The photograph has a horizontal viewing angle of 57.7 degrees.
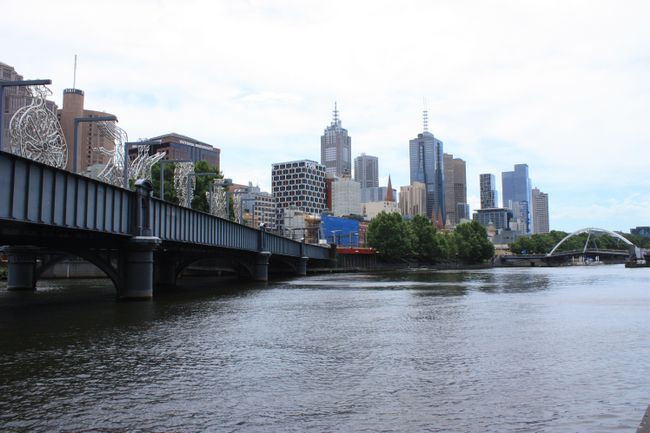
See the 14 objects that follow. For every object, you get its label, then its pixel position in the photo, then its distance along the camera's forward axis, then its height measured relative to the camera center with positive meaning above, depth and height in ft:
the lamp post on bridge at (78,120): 118.42 +29.04
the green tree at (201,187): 353.72 +46.15
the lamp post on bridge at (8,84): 89.20 +27.51
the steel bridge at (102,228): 101.04 +8.22
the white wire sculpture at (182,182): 326.71 +45.54
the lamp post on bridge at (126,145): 141.59 +29.41
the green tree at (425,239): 618.44 +23.72
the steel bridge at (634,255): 644.85 +6.03
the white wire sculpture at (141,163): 279.08 +49.27
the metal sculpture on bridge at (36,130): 135.03 +31.21
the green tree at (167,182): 342.85 +48.59
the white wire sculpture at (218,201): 353.70 +38.09
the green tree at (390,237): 573.74 +24.13
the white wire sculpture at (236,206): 483.92 +48.37
